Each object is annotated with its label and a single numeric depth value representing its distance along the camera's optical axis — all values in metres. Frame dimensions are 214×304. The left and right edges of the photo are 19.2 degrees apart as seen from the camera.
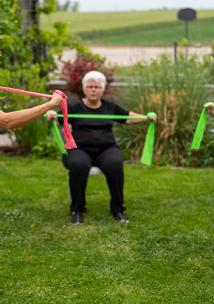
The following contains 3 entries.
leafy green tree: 7.75
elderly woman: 5.48
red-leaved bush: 8.41
